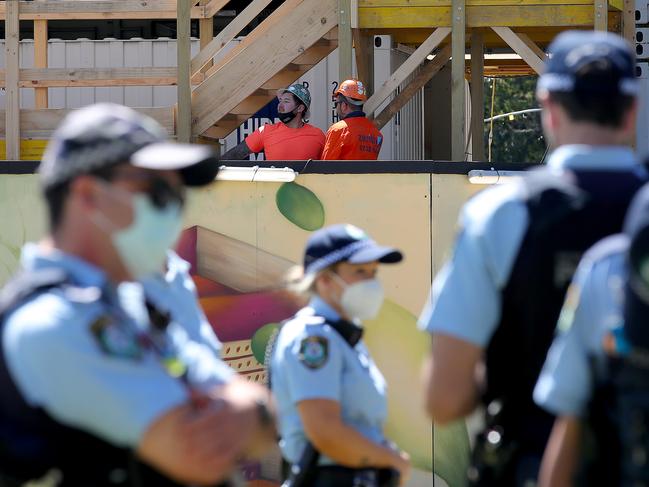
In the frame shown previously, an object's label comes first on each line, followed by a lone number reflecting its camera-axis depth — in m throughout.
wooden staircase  22.45
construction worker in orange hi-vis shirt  19.75
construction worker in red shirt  20.78
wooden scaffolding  21.58
